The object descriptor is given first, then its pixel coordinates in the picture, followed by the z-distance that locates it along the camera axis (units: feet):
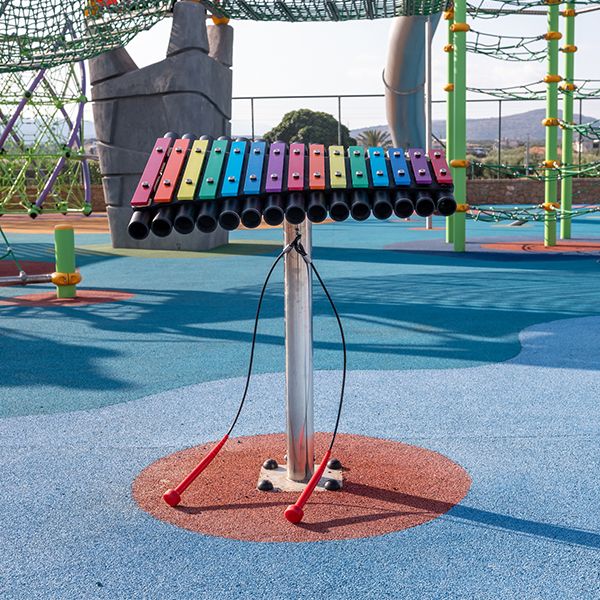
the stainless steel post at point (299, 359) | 12.22
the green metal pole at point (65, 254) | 30.58
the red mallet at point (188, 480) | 11.84
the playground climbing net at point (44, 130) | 36.27
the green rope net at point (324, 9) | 47.88
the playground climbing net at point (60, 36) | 29.17
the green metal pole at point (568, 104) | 48.70
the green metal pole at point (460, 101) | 43.27
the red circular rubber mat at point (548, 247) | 45.50
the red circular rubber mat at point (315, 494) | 11.12
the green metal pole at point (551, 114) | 45.27
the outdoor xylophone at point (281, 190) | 11.12
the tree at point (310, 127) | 102.30
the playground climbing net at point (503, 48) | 48.26
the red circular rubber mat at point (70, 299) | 30.32
